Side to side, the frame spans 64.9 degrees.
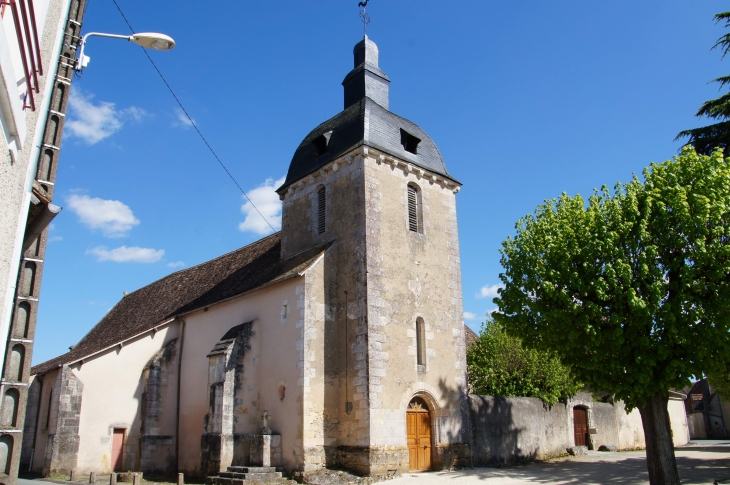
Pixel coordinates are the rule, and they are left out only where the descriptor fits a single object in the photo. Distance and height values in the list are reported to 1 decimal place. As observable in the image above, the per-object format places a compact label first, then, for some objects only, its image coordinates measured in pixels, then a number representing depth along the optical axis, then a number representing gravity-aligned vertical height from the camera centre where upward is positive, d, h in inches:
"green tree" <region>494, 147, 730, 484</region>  498.3 +100.9
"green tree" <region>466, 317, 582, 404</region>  826.2 +45.7
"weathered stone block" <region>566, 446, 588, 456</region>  815.7 -62.2
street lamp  306.2 +192.8
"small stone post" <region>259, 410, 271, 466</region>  588.1 -35.1
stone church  600.1 +68.6
